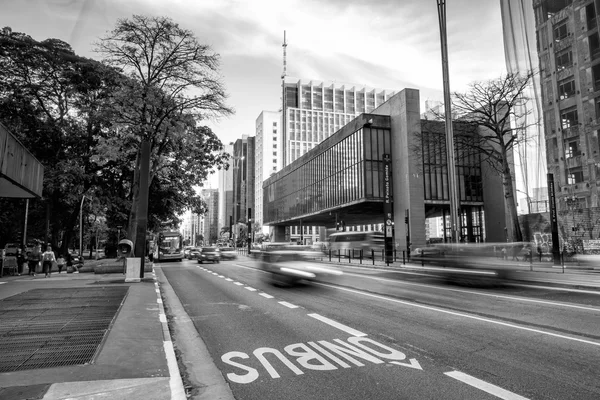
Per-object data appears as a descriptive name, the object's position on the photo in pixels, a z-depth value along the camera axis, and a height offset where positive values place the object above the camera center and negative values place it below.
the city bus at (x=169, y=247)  48.00 -0.30
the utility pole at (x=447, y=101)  24.36 +8.36
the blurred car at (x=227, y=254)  43.38 -1.09
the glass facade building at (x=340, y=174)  48.06 +9.76
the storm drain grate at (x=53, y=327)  5.44 -1.49
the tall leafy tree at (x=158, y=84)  22.11 +9.16
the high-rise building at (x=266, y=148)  156.88 +37.23
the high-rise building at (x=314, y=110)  152.00 +51.57
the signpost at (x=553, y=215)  22.48 +1.47
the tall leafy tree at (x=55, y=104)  27.56 +10.41
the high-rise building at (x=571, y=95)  39.72 +15.04
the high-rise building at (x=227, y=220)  194.99 +11.24
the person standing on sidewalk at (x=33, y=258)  23.32 -0.72
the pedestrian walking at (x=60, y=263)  25.90 -1.11
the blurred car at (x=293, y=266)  14.09 -0.80
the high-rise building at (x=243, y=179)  173.00 +28.84
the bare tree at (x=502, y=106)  28.75 +10.22
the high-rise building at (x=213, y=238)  188.56 +2.80
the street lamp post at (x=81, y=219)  43.17 +2.90
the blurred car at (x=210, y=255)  37.75 -1.02
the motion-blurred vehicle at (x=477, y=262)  13.22 -0.73
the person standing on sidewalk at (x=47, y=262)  21.62 -0.85
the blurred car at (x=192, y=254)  49.53 -1.28
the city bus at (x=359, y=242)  41.38 +0.02
